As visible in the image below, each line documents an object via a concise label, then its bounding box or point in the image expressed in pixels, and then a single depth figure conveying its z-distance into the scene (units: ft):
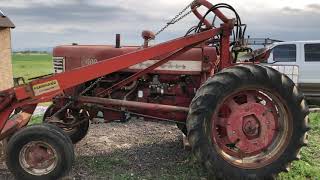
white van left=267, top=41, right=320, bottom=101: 27.20
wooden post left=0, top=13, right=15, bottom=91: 17.52
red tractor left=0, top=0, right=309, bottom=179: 9.53
